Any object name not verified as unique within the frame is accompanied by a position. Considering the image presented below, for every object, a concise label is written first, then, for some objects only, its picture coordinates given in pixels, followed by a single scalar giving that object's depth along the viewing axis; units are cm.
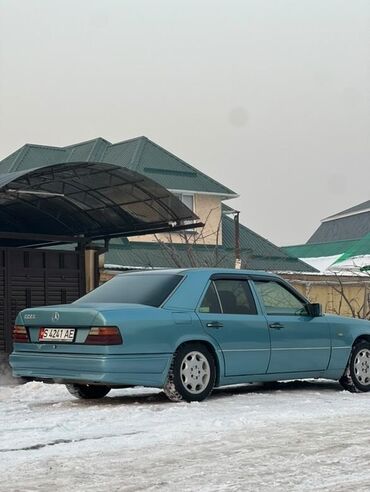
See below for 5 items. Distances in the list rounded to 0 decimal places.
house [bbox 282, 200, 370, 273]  3092
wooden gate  1706
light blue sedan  907
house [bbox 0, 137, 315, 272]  2795
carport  1547
